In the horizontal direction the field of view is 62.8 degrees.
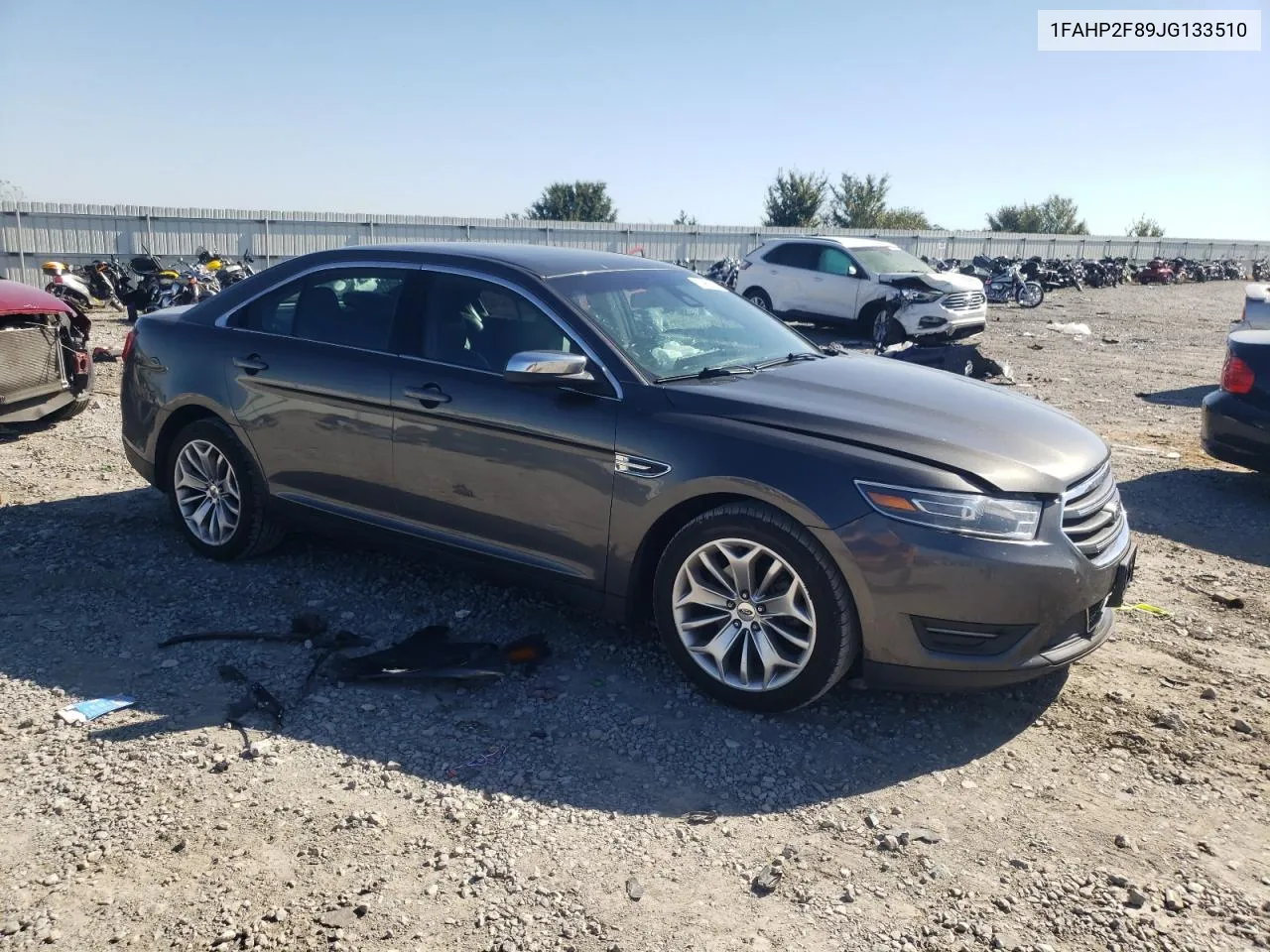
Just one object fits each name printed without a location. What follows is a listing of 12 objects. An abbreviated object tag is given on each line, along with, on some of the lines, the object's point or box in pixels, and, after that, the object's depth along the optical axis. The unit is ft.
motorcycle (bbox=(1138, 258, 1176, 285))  126.52
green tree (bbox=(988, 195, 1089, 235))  252.21
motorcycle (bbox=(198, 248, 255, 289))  61.93
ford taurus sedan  12.29
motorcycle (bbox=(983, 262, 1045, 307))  81.56
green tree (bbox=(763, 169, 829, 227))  205.46
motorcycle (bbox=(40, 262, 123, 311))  50.60
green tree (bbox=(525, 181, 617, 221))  257.14
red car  26.03
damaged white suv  53.47
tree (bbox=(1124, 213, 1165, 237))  262.47
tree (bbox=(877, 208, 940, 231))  214.69
